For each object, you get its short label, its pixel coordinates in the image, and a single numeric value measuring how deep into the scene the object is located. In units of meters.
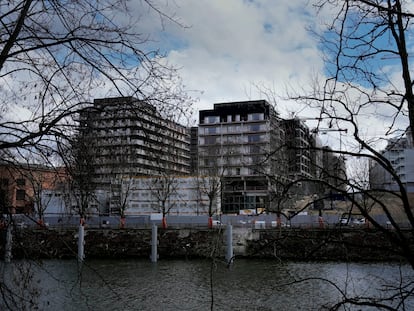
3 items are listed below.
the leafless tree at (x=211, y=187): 43.12
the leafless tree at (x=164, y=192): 42.84
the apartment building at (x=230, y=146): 51.84
